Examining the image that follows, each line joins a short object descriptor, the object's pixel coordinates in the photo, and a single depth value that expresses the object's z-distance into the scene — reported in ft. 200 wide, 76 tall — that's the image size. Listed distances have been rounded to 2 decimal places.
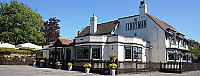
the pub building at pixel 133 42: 70.79
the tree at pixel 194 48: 112.96
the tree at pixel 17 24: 112.06
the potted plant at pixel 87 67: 58.87
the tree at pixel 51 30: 156.76
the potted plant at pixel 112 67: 52.85
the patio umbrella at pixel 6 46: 86.47
